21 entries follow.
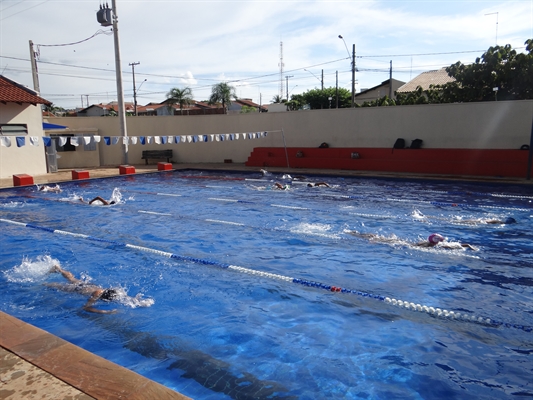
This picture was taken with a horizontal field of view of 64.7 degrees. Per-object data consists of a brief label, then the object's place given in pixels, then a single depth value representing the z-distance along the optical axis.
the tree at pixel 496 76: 23.56
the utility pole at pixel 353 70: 30.49
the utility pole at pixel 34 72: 25.04
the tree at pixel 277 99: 66.56
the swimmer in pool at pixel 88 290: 5.37
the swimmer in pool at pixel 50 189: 14.11
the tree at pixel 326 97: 48.97
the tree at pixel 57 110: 64.77
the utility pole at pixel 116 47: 19.19
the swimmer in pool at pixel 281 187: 14.04
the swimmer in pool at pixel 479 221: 9.09
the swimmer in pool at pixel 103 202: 11.82
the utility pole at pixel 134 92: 50.88
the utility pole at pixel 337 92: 44.58
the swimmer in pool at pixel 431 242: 7.38
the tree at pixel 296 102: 48.28
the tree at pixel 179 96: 52.19
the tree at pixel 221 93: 51.31
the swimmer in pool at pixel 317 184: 14.36
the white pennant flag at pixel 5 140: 13.37
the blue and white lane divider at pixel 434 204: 10.62
